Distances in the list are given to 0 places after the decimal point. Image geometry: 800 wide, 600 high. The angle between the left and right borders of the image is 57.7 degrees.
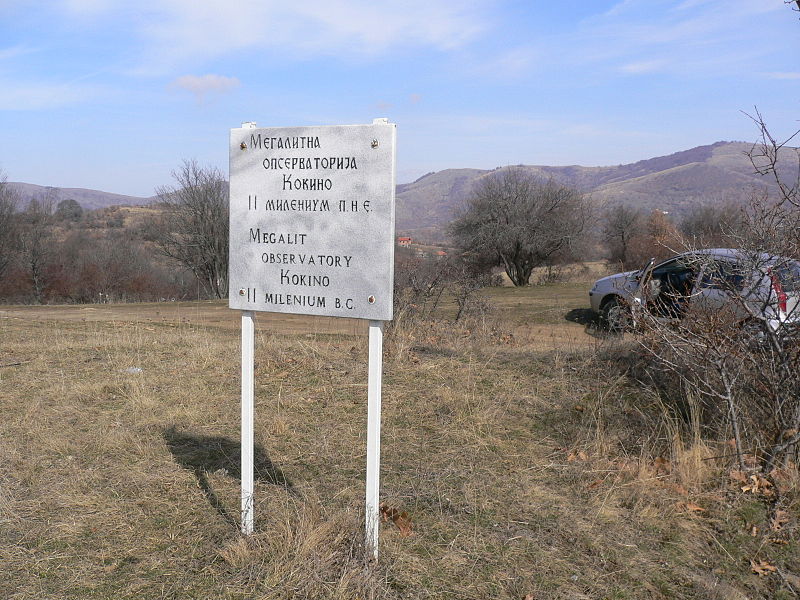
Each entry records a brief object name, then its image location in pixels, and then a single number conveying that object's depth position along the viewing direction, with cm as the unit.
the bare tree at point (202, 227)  2978
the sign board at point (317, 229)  343
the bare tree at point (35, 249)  4097
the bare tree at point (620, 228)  3944
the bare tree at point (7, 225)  3867
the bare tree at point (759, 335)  475
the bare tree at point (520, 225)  3194
